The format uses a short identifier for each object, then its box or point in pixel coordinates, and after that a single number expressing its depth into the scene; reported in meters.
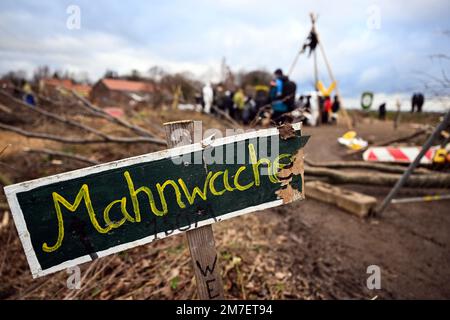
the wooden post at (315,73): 10.03
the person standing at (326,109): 12.05
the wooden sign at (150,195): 0.94
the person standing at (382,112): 18.47
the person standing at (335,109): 13.16
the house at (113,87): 45.28
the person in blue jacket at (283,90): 7.04
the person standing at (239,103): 11.98
